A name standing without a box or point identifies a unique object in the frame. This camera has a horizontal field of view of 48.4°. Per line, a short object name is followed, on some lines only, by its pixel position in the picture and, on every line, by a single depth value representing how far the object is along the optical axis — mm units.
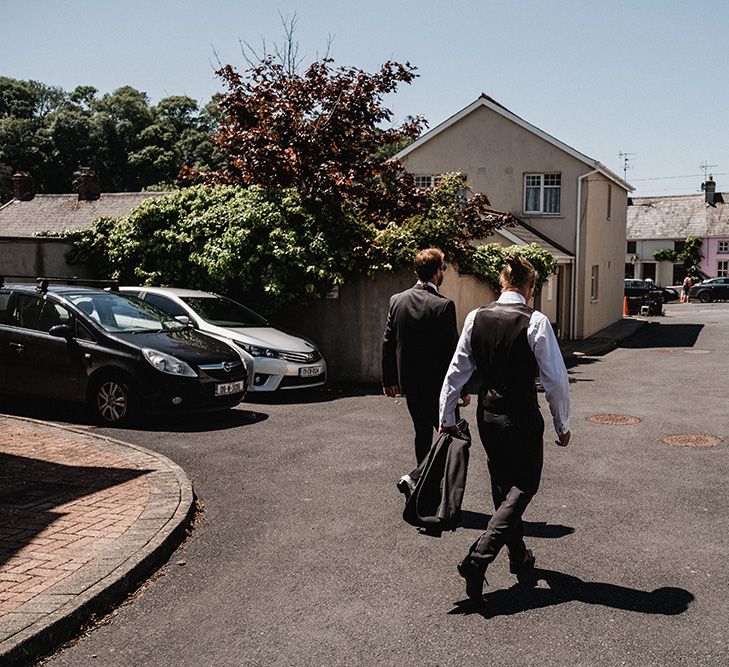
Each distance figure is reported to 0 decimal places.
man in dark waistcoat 4598
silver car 12000
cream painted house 25375
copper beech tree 15719
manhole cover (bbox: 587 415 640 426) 10508
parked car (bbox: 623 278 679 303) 43194
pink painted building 68625
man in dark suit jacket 6184
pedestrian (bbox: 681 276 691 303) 55188
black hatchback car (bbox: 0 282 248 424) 9562
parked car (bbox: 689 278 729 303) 54062
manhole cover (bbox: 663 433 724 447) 9016
